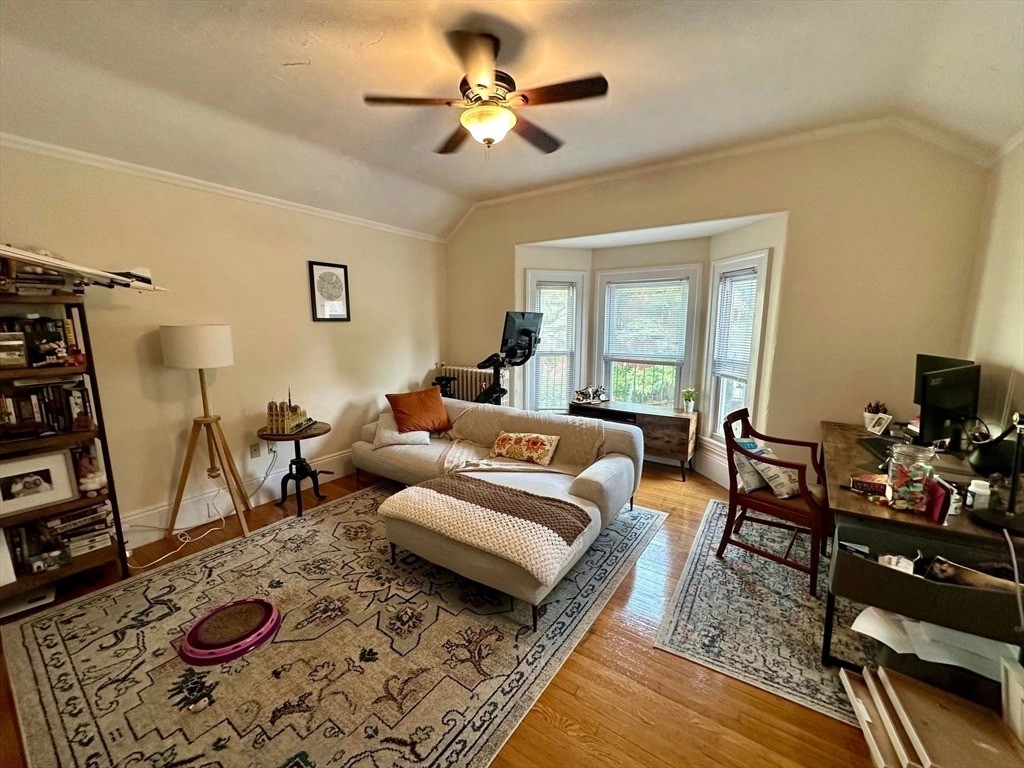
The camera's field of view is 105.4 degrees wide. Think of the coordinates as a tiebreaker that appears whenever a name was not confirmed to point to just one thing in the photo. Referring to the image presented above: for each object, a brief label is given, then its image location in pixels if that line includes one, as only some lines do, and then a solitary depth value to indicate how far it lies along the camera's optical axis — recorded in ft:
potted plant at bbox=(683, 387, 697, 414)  12.98
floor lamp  8.11
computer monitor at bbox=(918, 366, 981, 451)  6.02
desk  4.35
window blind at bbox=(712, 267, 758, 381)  11.13
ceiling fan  5.32
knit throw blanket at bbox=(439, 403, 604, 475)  9.77
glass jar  5.24
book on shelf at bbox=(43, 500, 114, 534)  7.09
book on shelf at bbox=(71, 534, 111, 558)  7.26
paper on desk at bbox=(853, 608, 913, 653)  4.93
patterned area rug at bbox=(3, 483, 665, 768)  4.73
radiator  14.85
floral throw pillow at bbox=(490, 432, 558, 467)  9.96
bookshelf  6.54
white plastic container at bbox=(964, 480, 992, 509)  5.25
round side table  9.68
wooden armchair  7.13
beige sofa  6.64
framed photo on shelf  6.53
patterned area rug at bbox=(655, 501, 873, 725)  5.52
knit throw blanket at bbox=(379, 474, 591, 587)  6.22
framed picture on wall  11.59
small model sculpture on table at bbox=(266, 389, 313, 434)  9.89
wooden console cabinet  12.21
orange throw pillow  11.83
